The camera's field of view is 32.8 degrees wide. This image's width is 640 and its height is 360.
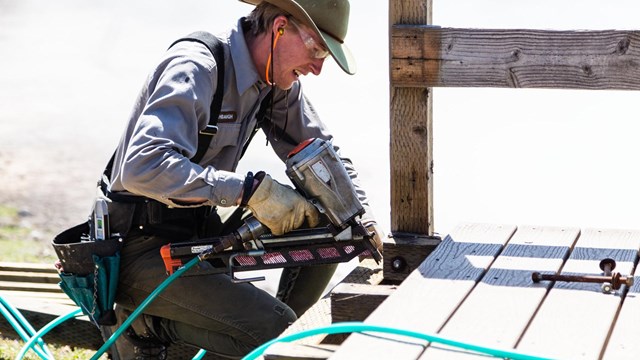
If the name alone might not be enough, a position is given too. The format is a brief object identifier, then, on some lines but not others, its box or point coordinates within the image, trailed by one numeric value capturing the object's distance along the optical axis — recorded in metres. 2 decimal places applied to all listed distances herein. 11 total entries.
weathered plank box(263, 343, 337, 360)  2.94
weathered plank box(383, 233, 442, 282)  4.05
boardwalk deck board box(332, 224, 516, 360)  2.55
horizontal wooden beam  3.66
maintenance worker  3.70
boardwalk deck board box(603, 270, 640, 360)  2.55
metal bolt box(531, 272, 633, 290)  3.04
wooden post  3.90
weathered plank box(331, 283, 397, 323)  3.53
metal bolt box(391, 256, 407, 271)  4.06
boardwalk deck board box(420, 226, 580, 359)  2.64
